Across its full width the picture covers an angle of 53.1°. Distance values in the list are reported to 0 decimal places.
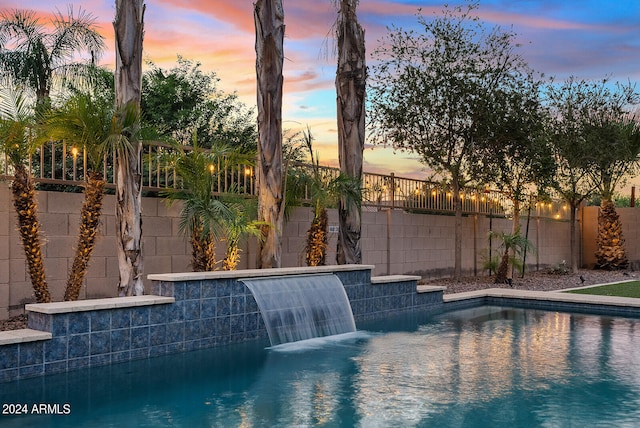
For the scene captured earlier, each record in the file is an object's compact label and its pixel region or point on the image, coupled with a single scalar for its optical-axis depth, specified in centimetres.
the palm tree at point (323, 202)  1095
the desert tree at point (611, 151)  1744
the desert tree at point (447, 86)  1461
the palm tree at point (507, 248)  1488
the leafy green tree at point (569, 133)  1709
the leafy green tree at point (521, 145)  1491
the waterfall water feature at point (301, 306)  791
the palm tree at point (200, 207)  870
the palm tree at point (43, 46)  1806
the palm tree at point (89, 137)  740
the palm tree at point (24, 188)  719
